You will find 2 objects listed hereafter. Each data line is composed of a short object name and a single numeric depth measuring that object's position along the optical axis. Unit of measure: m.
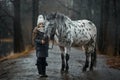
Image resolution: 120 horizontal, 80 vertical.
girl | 14.98
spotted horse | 15.90
